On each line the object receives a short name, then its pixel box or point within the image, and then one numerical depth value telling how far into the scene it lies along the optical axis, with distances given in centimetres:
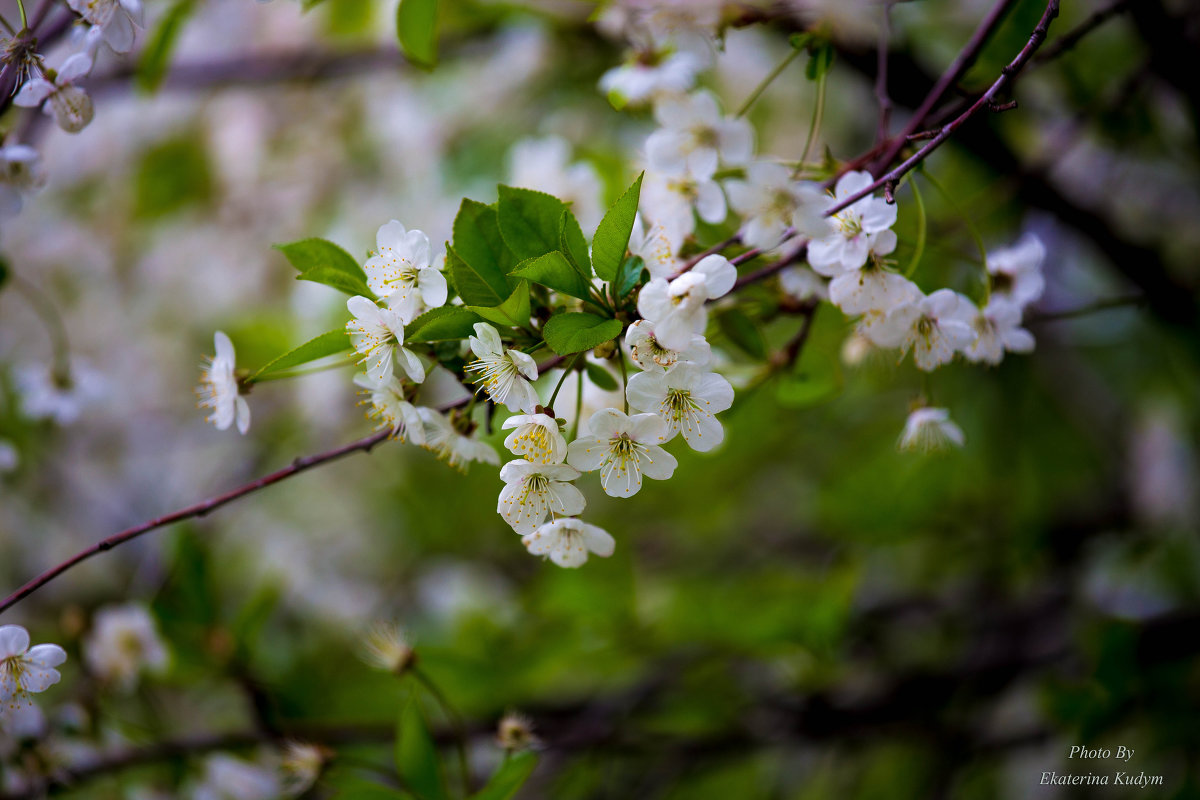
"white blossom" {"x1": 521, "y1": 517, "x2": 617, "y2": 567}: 99
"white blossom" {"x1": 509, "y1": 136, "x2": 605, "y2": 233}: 111
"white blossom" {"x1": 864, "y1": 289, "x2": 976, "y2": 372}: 100
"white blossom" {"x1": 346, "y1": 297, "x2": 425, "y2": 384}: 98
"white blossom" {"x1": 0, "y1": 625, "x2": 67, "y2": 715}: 101
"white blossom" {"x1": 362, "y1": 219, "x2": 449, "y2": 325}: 98
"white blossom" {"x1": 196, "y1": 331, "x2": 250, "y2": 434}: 102
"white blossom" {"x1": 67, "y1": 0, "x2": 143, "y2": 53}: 101
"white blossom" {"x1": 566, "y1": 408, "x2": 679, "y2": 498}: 97
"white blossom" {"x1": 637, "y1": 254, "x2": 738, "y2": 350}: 97
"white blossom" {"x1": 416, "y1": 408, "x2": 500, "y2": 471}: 99
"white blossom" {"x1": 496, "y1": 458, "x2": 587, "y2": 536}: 97
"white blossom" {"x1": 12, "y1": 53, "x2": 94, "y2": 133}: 101
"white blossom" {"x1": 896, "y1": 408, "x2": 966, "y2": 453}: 102
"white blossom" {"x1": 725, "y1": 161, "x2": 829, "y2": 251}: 99
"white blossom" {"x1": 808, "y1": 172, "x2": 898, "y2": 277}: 98
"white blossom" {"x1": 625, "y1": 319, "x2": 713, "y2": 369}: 97
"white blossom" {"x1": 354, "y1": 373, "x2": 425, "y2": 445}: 98
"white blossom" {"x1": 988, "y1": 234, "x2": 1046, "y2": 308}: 102
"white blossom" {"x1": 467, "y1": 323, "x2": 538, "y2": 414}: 97
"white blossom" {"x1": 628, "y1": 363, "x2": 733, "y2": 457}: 97
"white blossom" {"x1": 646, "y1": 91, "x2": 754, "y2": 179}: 101
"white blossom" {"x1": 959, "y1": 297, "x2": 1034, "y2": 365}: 101
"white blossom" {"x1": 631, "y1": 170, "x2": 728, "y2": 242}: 102
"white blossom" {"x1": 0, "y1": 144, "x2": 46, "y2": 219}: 104
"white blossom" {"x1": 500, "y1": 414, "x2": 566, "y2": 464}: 97
